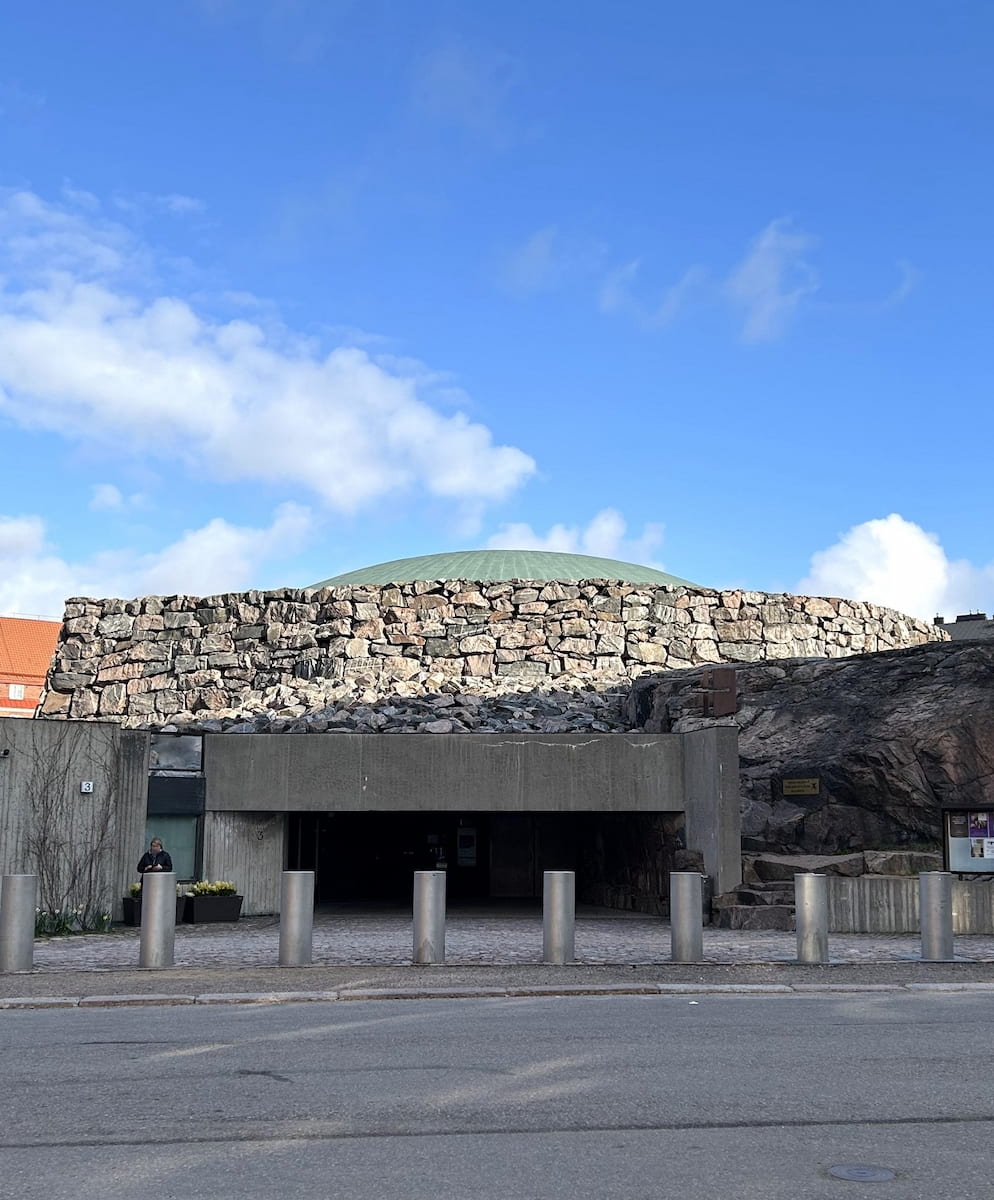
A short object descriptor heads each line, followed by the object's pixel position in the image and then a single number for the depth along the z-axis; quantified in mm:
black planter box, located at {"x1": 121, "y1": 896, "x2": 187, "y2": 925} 18531
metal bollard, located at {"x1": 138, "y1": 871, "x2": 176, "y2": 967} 12883
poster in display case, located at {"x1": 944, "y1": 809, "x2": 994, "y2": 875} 16172
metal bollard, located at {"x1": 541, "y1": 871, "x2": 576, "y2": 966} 13250
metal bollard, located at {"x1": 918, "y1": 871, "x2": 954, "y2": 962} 13281
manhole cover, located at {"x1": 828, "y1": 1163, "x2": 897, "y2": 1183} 4950
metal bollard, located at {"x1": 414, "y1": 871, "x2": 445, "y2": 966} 13133
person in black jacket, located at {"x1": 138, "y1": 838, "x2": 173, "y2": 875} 17422
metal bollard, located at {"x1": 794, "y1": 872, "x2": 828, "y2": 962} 12992
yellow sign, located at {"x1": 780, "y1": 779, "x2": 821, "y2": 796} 20688
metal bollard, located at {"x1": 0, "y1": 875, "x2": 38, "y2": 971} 12574
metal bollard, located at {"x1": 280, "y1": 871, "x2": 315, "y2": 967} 13070
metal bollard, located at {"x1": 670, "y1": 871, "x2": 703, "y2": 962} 13188
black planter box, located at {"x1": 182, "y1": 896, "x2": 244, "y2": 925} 19344
